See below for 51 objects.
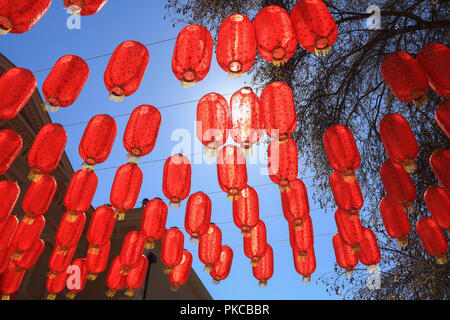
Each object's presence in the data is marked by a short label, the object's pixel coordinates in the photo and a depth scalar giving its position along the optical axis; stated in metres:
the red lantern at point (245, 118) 3.23
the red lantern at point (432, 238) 4.23
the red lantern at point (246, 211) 4.25
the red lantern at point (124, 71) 3.16
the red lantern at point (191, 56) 2.99
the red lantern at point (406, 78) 3.12
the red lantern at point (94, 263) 5.11
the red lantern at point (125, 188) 4.14
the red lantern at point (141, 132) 3.52
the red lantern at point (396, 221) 4.17
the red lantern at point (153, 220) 4.65
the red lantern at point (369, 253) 4.54
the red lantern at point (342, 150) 3.50
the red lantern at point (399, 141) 3.43
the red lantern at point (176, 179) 4.02
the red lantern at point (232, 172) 3.63
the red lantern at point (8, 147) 3.55
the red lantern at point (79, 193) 4.10
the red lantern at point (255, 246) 4.82
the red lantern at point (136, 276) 5.52
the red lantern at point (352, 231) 4.18
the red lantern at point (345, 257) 4.74
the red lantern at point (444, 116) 3.25
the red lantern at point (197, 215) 4.38
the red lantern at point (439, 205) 3.91
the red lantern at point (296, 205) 4.04
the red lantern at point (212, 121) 3.17
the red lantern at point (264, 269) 5.14
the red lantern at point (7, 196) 4.08
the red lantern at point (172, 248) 4.94
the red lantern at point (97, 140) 3.55
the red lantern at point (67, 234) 4.65
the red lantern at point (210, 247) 4.87
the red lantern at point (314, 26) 2.86
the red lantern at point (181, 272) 5.40
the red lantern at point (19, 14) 2.42
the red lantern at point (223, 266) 5.37
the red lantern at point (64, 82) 3.13
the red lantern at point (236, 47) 2.99
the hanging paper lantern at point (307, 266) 4.69
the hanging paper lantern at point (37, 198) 4.12
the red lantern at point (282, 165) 3.47
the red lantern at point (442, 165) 3.53
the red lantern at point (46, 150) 3.55
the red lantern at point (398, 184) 3.75
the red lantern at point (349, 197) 3.96
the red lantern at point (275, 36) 2.92
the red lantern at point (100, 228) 4.74
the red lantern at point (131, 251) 5.10
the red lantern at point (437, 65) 3.11
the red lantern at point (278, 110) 3.09
